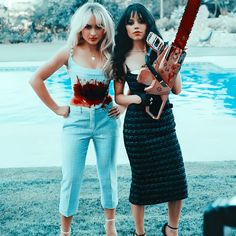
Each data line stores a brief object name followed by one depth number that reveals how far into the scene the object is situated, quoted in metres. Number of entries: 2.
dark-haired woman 2.15
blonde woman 2.14
